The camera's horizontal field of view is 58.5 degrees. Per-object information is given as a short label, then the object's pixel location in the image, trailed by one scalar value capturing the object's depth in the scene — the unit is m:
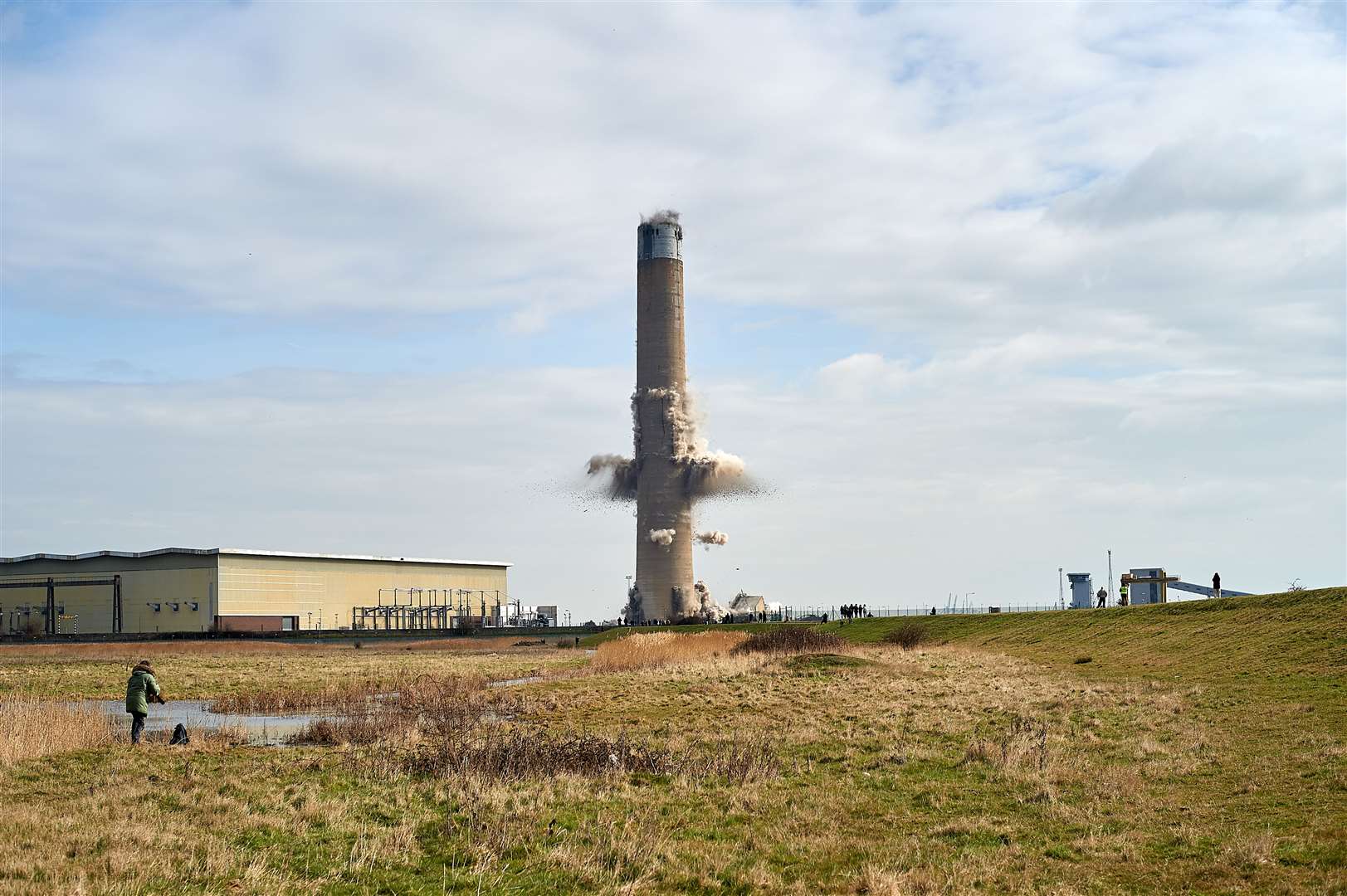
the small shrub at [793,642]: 57.44
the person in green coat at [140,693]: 25.02
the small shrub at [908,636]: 65.44
